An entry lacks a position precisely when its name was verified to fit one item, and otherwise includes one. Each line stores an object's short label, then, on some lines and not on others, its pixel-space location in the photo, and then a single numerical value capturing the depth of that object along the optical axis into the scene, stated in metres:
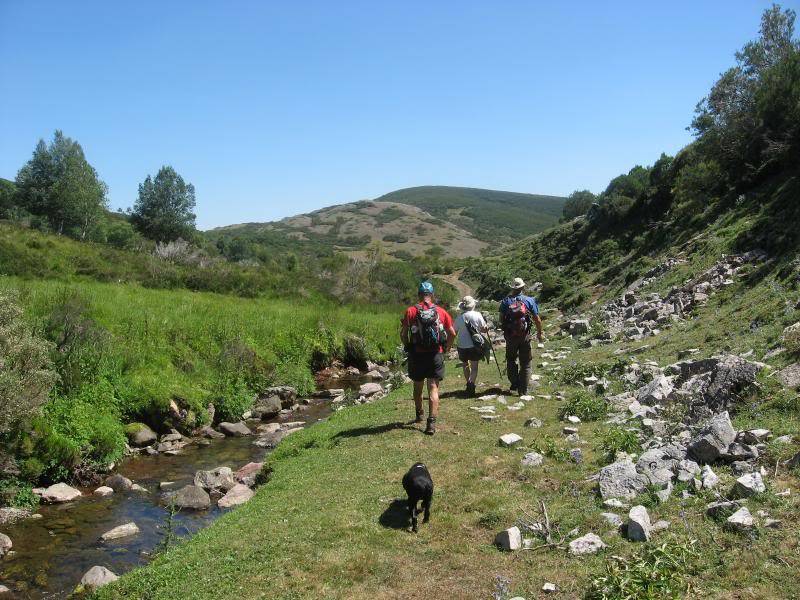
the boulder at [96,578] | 7.06
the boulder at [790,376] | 7.30
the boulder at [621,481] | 6.17
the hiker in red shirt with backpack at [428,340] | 9.66
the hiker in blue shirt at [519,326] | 11.80
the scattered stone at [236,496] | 10.23
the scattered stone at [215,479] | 11.28
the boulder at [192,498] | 10.24
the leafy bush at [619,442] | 7.44
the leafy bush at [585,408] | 9.68
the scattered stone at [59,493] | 10.38
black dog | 6.47
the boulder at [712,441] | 6.12
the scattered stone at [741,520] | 4.76
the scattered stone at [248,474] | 11.43
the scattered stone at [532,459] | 7.82
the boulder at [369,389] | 18.61
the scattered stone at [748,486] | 5.21
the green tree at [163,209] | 69.06
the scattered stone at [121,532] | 9.00
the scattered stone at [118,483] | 11.31
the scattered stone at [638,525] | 5.17
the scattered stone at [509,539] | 5.71
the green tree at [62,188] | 61.81
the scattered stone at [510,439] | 8.84
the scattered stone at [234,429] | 15.62
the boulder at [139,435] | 13.76
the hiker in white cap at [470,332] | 11.78
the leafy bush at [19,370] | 9.80
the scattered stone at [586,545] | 5.27
